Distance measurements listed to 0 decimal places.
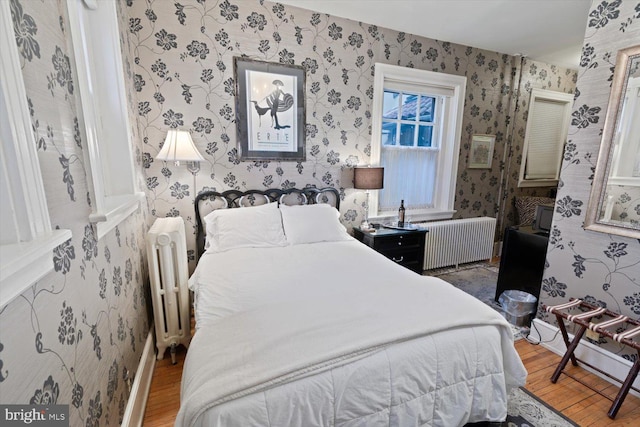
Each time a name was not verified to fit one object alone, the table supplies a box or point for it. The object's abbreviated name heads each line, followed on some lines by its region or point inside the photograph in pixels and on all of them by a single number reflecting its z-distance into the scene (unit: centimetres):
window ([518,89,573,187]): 407
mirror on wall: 180
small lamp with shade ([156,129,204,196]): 222
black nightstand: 295
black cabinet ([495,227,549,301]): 253
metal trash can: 258
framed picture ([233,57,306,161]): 260
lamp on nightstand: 294
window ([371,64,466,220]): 323
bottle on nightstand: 322
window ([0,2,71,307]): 61
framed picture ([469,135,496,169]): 374
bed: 99
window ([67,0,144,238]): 150
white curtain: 345
